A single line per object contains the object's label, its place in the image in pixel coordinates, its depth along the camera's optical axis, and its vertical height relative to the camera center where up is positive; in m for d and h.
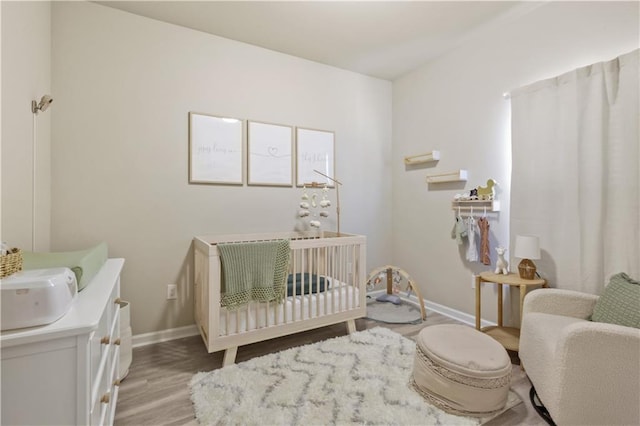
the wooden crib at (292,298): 1.86 -0.63
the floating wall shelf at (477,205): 2.46 +0.06
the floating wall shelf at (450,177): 2.70 +0.33
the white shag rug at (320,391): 1.45 -1.00
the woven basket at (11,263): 0.92 -0.17
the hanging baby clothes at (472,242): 2.55 -0.26
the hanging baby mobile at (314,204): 2.84 +0.08
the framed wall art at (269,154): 2.63 +0.53
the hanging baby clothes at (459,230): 2.63 -0.16
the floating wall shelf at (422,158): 2.94 +0.56
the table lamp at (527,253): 2.01 -0.28
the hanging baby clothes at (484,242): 2.50 -0.26
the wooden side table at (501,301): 2.00 -0.68
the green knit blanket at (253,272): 1.86 -0.39
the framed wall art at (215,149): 2.40 +0.52
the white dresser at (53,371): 0.77 -0.44
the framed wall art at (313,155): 2.88 +0.57
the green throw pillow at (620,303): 1.44 -0.47
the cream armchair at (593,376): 1.24 -0.71
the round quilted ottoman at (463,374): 1.44 -0.82
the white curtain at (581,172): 1.74 +0.26
